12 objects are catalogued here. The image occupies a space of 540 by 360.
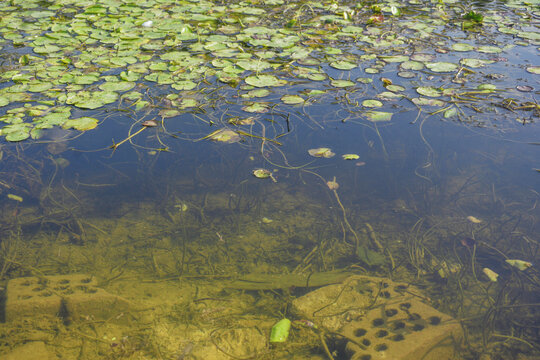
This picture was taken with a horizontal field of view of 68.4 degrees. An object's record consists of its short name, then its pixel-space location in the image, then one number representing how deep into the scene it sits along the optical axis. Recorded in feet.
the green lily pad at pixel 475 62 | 13.41
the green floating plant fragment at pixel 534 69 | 12.98
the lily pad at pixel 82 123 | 10.23
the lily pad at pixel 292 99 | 11.42
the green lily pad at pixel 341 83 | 12.26
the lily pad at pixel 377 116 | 10.85
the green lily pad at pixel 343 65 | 13.26
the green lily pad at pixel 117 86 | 11.80
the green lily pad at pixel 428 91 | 11.85
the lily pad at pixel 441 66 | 13.05
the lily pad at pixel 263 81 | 12.05
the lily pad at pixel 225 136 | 10.10
